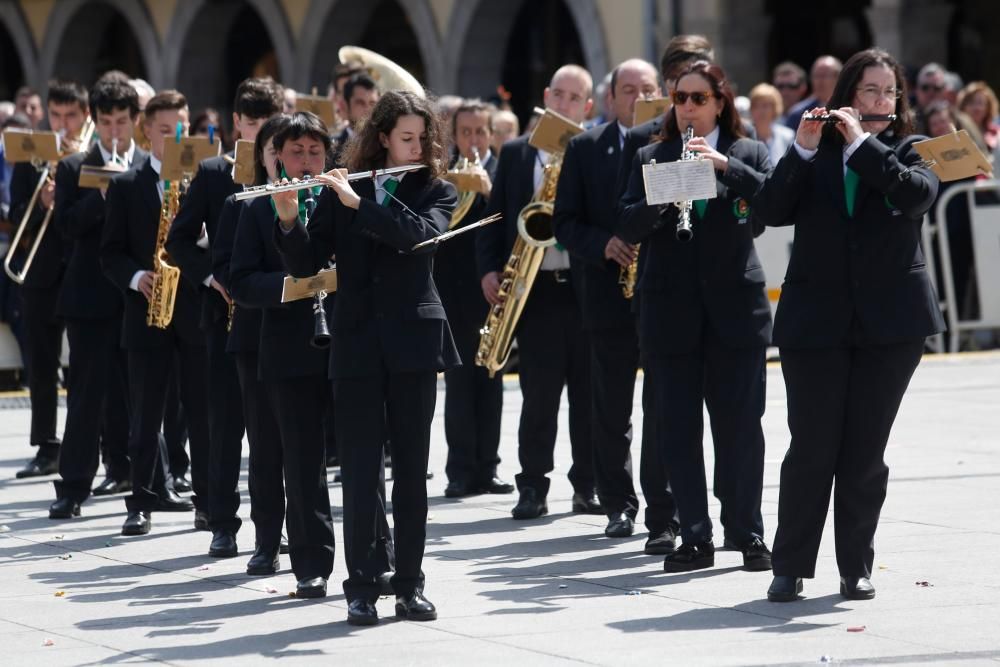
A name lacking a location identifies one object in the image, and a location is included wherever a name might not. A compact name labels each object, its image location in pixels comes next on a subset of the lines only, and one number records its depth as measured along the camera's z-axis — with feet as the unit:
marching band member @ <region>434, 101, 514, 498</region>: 67.31
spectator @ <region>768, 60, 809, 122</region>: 107.14
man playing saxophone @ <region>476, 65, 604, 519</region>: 63.36
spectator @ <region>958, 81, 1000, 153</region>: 104.99
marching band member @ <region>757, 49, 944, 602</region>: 46.19
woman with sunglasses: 51.70
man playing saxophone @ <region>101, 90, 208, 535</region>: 61.00
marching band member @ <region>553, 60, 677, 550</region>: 58.49
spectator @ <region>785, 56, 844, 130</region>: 99.45
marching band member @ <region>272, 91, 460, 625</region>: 45.42
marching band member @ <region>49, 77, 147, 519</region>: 64.03
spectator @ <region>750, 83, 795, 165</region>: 96.48
